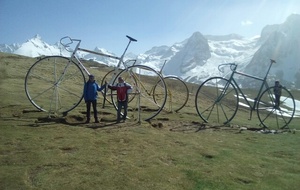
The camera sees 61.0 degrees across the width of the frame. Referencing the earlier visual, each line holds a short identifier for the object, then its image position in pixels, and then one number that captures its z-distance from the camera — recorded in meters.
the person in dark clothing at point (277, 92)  16.36
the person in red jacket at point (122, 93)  13.15
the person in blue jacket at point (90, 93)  12.49
